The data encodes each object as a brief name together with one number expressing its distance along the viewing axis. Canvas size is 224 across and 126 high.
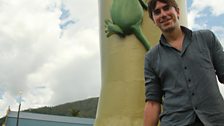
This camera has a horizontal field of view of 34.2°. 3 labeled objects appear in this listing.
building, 24.06
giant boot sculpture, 5.50
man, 1.95
